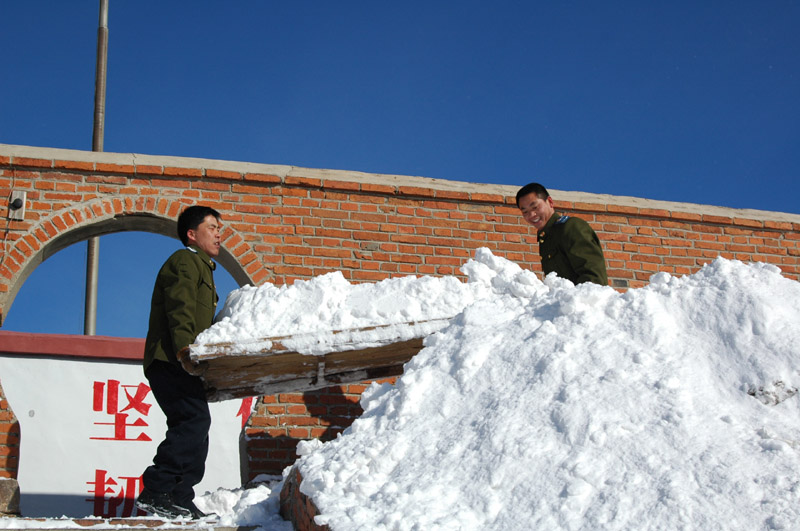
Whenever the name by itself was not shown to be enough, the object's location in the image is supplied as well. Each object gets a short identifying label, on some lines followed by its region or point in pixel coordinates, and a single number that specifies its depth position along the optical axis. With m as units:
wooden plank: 3.19
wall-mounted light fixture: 5.61
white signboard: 5.70
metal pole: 10.11
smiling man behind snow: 3.55
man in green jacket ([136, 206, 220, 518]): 3.18
